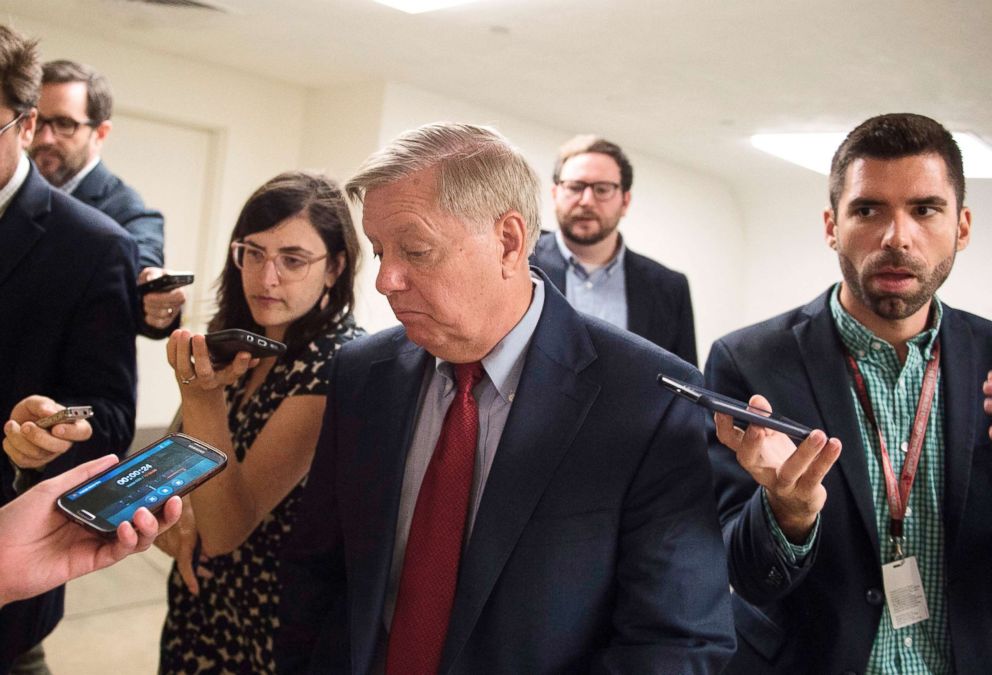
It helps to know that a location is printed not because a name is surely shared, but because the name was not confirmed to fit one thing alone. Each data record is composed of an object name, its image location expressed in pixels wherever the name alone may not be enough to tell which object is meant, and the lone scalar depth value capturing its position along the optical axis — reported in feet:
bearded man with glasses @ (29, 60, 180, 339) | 9.45
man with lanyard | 4.70
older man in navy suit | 3.92
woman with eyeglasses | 5.34
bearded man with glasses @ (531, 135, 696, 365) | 11.78
